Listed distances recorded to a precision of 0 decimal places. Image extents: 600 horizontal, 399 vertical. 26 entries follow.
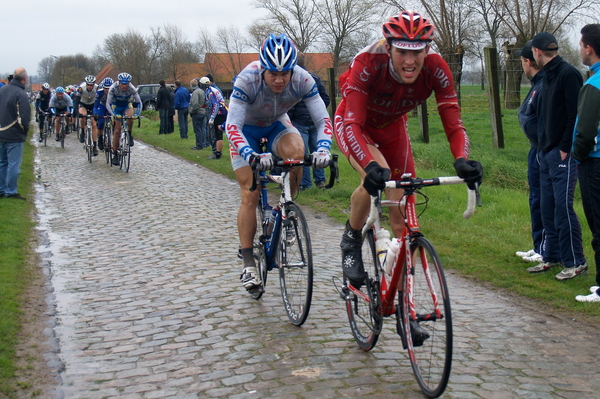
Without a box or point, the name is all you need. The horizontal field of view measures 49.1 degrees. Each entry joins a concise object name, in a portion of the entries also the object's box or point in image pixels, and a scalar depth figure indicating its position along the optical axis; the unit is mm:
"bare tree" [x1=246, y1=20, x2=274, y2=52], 66750
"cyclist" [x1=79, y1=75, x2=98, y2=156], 20672
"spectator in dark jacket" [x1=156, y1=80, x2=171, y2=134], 26781
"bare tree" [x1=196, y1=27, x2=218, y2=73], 78062
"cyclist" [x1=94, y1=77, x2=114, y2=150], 17094
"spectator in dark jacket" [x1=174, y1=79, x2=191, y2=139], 25062
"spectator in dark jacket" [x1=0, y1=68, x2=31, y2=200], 11789
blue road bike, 5059
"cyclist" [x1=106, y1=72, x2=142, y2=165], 15656
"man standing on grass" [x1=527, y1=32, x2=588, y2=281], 6312
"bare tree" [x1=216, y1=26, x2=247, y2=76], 74812
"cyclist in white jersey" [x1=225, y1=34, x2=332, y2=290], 5270
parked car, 49531
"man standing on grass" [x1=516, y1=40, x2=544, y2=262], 6918
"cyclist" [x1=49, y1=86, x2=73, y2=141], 24312
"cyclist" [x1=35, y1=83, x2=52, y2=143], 25141
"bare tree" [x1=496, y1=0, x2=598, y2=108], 37906
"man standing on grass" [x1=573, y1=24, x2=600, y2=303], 5539
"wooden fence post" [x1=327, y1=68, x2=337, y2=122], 18922
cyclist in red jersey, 4027
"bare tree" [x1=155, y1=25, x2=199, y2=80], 75875
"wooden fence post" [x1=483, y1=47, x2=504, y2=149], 12930
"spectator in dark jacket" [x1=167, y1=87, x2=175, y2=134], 27641
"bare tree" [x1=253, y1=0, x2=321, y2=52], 67938
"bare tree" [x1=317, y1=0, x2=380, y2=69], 67250
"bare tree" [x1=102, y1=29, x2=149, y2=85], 79675
